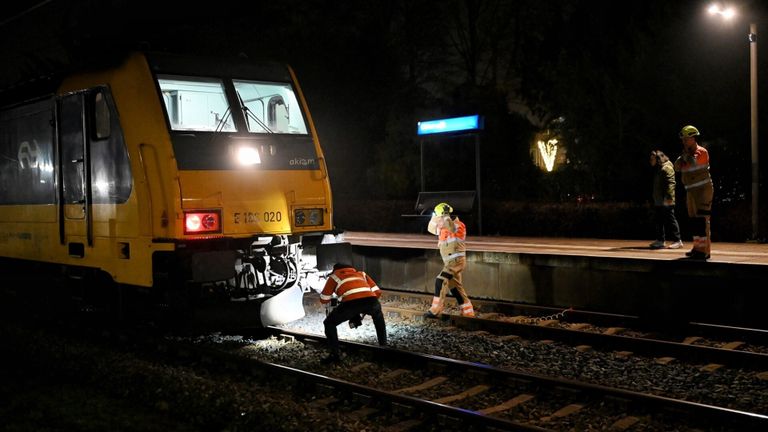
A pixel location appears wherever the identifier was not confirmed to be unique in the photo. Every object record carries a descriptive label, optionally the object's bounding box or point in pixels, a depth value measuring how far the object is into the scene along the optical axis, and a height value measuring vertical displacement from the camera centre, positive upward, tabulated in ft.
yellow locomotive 29.89 +1.09
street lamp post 54.03 +6.76
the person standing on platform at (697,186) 37.83 +0.49
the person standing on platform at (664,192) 45.16 +0.32
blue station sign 64.08 +6.31
